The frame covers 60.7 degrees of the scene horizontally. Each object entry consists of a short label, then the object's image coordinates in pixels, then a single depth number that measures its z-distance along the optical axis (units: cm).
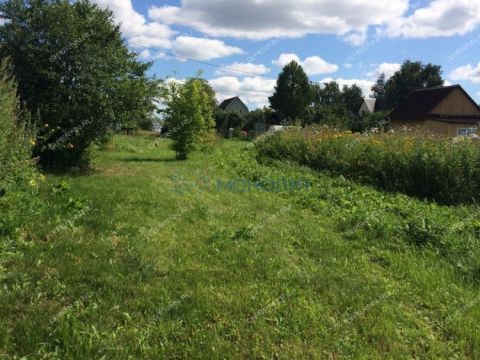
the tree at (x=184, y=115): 1502
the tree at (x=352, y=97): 6588
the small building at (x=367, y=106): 6201
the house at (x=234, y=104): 6893
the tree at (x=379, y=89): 7319
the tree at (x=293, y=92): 4872
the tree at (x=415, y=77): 5819
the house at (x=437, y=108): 3325
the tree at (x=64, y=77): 970
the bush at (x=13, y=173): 534
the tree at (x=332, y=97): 5014
